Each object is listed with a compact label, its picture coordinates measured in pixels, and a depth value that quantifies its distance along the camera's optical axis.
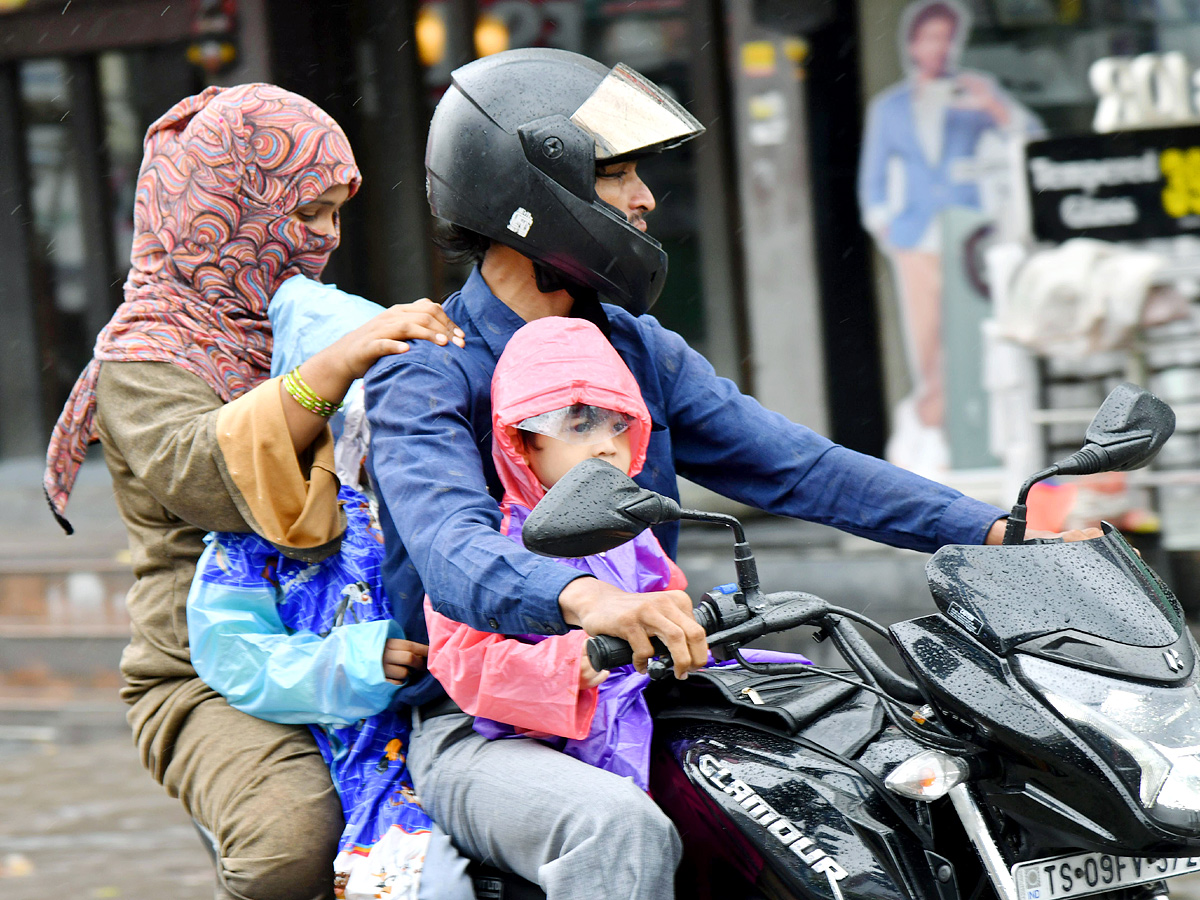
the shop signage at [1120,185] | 13.19
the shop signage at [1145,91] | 13.36
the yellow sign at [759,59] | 14.83
